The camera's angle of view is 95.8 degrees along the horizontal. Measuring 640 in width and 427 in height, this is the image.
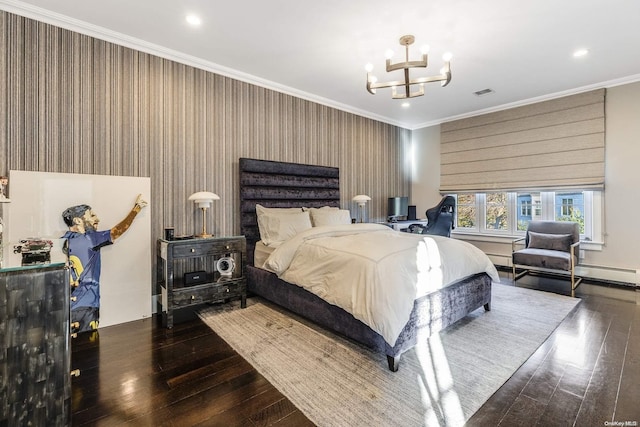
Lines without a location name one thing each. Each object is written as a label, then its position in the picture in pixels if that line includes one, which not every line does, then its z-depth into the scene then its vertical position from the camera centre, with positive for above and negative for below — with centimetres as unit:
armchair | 391 -54
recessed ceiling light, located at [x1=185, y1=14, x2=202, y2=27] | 271 +185
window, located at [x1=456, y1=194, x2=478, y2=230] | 590 +3
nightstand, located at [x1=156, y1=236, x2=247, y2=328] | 288 -68
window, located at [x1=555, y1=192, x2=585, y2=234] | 460 +7
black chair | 486 -9
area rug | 170 -113
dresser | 129 -61
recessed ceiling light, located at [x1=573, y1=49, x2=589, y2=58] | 331 +185
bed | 225 -74
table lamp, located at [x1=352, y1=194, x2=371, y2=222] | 508 +25
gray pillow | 425 -45
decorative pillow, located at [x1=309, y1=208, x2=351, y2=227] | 410 -5
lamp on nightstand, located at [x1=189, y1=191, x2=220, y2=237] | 320 +16
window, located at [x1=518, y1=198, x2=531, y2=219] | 517 +5
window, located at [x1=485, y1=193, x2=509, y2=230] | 545 +2
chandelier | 261 +133
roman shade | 435 +110
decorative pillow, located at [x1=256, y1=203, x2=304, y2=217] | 385 +5
